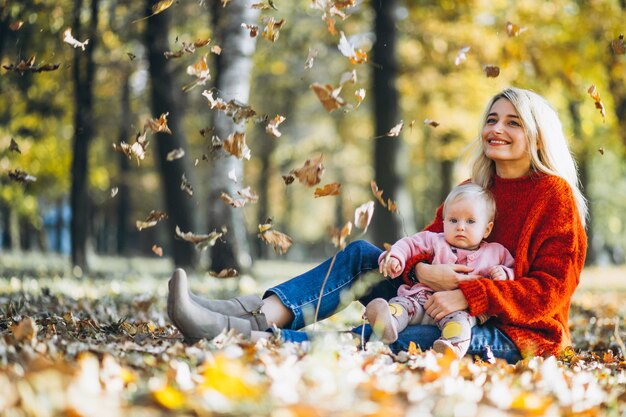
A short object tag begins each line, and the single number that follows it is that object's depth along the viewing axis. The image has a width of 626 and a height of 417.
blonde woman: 3.51
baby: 3.64
